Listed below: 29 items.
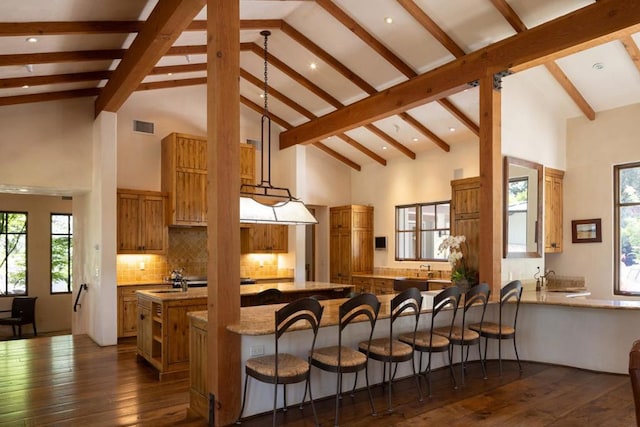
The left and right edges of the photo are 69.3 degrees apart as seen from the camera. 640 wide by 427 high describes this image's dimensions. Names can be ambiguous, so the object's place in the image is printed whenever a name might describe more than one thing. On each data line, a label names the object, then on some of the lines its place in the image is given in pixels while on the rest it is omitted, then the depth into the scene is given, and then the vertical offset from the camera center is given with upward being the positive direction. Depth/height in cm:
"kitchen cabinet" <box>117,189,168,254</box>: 754 +4
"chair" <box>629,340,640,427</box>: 175 -58
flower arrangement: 608 -51
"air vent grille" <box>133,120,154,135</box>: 814 +173
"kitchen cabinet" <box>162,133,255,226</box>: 787 +82
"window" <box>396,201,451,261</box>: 893 -13
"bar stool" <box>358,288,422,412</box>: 399 -110
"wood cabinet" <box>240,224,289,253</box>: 911 -28
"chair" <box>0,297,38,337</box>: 1023 -192
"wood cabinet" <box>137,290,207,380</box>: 497 -118
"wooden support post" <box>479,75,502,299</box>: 543 +40
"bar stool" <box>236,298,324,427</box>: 337 -107
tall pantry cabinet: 997 -41
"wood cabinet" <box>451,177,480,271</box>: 644 +13
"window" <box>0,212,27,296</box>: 1063 -65
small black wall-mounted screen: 998 -40
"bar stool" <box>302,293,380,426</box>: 362 -108
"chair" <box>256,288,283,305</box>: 558 -88
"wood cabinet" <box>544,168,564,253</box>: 714 +21
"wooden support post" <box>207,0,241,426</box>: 362 +15
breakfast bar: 384 -115
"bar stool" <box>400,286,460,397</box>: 436 -112
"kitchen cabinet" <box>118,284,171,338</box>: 718 -136
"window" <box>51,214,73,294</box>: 1121 -68
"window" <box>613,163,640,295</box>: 690 -10
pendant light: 522 +16
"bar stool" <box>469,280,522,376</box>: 495 -113
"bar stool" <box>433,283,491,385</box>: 462 -112
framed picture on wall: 714 -12
